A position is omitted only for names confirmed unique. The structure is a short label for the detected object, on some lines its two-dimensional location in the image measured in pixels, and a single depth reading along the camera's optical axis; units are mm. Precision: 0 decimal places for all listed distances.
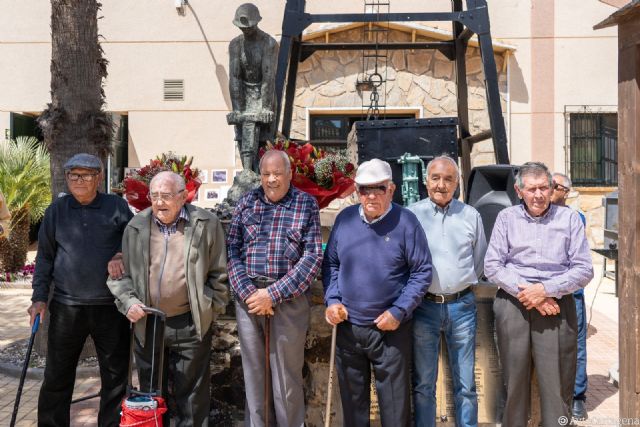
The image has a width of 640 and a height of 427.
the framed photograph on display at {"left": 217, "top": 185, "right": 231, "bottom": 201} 12305
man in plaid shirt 3838
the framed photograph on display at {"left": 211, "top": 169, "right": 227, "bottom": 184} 12492
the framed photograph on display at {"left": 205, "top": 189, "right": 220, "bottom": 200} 12328
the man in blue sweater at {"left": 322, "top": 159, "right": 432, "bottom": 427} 3715
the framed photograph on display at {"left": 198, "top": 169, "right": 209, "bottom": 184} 12453
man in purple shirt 3822
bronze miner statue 5508
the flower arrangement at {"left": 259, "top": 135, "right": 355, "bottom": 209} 4627
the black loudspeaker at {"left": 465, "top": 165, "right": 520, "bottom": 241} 4918
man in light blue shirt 3893
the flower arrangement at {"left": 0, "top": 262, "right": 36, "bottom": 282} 11586
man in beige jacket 3822
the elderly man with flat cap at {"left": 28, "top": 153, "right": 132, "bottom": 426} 4047
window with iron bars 12500
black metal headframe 5879
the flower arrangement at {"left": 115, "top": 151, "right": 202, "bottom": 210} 4473
